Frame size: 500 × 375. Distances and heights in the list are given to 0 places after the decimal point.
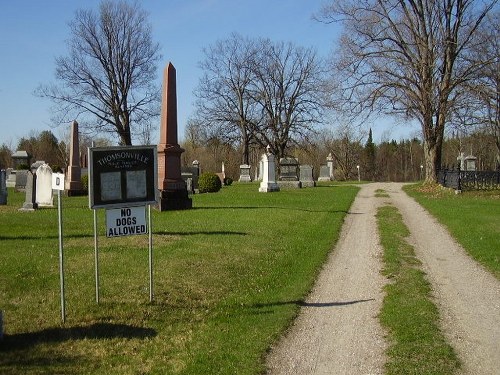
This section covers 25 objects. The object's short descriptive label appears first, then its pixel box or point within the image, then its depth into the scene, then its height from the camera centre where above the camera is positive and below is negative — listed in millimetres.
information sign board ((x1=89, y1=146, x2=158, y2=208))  6270 +8
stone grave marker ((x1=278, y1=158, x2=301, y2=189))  33594 +283
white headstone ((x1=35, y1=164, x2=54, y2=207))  16859 -328
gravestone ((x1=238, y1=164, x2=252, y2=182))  46344 +238
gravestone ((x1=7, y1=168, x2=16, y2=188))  35750 -43
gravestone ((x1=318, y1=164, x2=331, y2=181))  48850 +196
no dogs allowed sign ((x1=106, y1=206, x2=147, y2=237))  6391 -555
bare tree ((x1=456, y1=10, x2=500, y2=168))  25989 +4617
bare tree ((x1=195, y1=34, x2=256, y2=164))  49969 +6102
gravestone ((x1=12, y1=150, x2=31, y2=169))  39906 +1478
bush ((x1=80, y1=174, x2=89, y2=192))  26953 -366
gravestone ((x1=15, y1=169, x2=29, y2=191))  29070 -149
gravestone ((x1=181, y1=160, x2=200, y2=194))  26859 -49
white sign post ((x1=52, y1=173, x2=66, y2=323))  5547 -170
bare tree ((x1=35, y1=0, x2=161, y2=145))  43469 +8121
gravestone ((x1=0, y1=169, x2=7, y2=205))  17862 -435
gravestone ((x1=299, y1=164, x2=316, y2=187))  35625 +82
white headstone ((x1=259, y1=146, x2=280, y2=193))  28859 -29
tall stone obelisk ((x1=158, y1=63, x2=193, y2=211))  17250 +775
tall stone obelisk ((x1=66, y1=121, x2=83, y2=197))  26531 +401
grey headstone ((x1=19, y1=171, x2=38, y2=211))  16914 -582
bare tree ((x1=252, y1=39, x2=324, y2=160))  50875 +6662
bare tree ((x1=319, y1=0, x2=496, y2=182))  27438 +6132
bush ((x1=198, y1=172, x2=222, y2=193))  27891 -381
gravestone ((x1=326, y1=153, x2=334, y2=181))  50300 +1087
